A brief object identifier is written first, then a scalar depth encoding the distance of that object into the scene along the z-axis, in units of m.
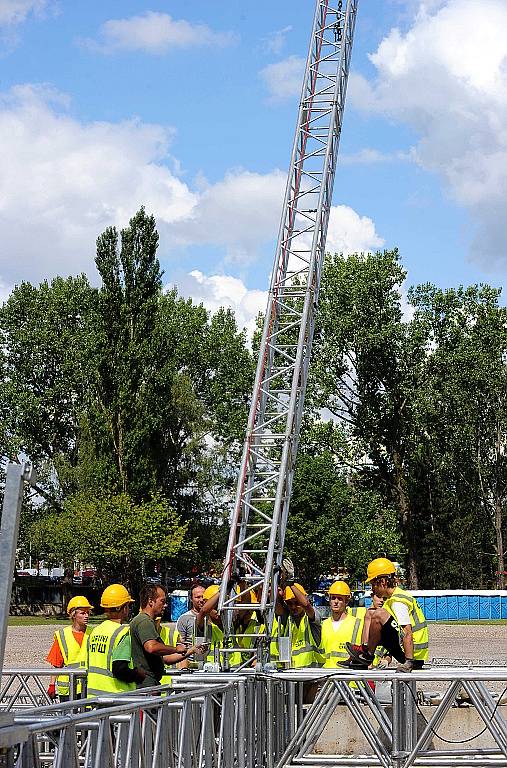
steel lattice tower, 16.59
